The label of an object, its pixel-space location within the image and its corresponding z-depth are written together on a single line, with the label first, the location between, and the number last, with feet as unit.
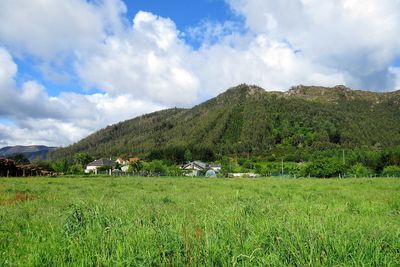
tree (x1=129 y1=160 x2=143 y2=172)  401.43
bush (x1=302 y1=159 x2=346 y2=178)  278.67
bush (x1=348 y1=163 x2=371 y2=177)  280.27
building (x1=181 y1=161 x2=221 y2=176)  488.68
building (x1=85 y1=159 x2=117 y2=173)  521.53
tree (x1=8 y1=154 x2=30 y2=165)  357.12
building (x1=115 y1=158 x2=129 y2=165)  632.92
